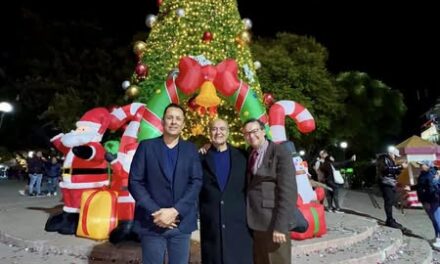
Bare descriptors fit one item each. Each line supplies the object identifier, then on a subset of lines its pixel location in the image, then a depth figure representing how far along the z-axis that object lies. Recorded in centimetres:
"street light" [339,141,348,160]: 2844
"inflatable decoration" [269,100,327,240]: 638
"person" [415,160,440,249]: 740
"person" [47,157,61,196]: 1479
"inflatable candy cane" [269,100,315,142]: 668
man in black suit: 338
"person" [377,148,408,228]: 868
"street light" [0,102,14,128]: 1087
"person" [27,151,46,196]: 1419
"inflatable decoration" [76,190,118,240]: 627
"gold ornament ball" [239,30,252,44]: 1045
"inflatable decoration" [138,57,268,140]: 661
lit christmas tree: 998
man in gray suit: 331
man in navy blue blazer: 316
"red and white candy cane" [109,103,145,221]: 632
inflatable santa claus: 679
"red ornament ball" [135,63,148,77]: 979
